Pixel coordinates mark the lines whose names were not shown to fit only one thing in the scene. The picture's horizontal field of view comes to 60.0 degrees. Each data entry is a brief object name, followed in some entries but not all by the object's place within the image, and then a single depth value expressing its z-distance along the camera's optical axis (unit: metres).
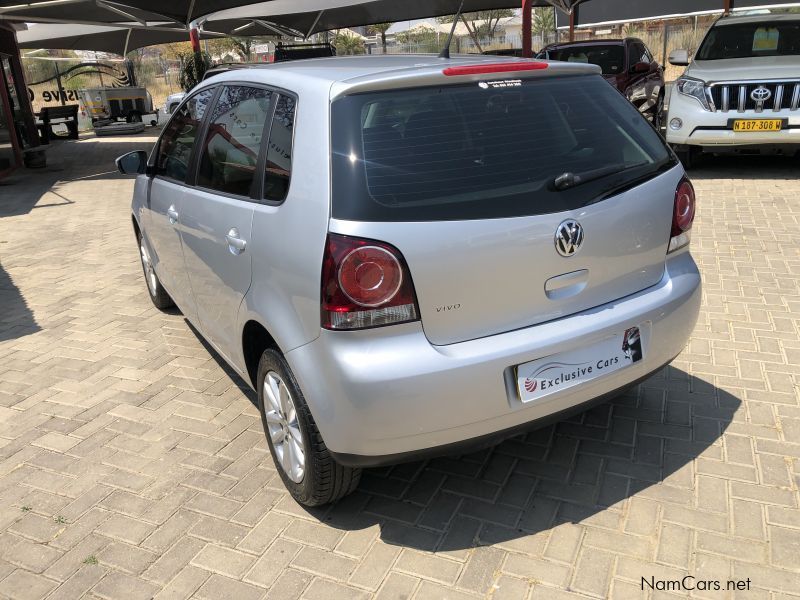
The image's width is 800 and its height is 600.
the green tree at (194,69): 17.84
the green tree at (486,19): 51.00
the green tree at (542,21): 49.94
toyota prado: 7.91
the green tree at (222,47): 50.91
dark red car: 11.96
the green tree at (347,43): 44.07
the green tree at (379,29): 41.40
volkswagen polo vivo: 2.30
